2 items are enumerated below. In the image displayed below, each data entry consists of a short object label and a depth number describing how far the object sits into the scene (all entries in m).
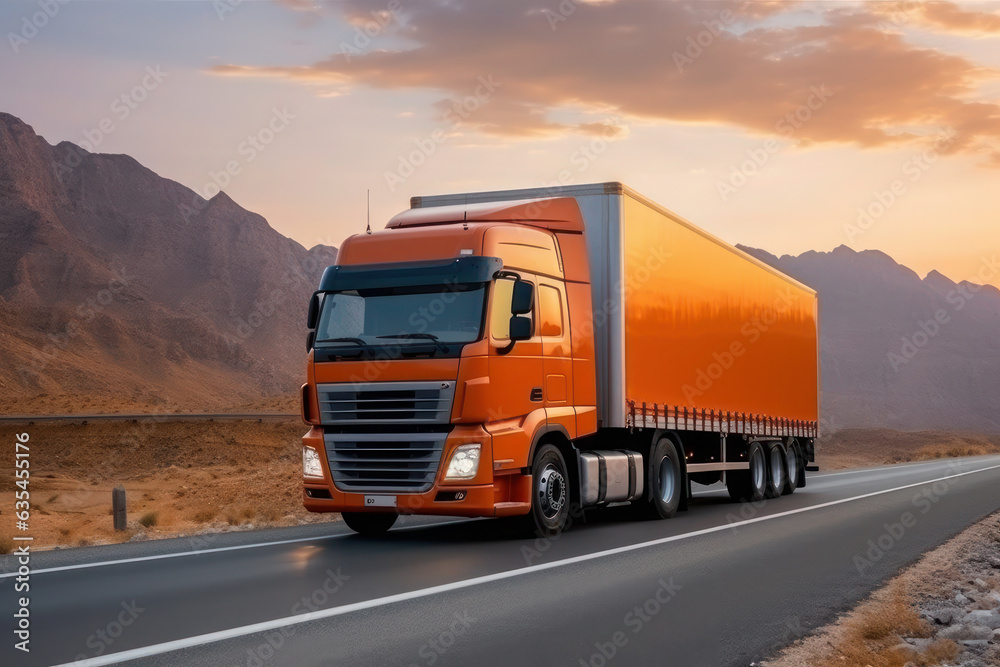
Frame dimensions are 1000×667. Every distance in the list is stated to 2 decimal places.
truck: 12.10
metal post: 18.00
